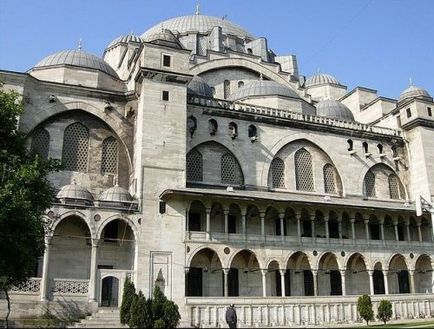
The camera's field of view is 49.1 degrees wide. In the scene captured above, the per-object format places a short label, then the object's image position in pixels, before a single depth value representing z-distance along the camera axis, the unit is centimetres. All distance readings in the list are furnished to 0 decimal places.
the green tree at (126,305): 1635
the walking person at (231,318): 1598
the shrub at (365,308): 1942
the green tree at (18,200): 1360
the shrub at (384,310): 1967
